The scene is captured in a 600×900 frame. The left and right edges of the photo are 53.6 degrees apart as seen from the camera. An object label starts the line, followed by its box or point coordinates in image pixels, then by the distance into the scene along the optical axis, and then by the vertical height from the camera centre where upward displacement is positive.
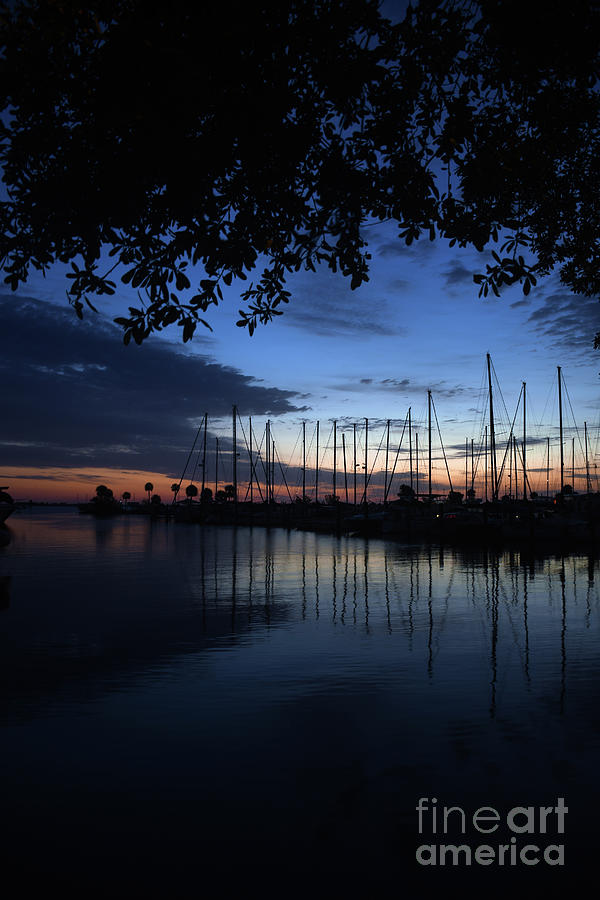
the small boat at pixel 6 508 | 50.28 -1.36
